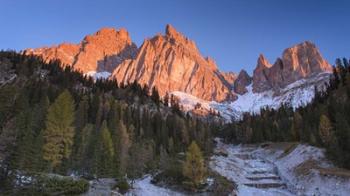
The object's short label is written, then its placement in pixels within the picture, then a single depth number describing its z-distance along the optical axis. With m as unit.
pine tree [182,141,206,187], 45.69
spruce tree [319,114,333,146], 63.97
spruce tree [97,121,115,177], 58.91
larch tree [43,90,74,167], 52.38
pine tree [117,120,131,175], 57.86
